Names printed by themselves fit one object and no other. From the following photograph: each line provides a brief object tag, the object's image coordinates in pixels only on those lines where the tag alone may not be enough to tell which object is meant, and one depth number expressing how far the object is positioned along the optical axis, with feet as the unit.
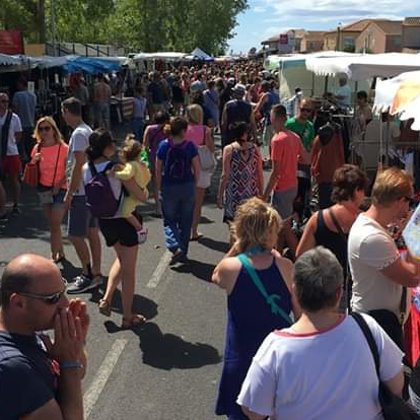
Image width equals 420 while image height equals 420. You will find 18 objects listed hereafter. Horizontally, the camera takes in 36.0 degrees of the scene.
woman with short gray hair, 7.63
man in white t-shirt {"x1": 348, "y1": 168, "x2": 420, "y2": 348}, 11.24
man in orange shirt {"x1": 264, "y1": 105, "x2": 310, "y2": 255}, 21.84
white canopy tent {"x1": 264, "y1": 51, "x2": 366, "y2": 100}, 63.36
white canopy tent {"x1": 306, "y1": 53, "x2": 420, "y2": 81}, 29.09
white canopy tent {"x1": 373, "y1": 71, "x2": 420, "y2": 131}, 18.84
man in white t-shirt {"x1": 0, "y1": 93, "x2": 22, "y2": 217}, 32.22
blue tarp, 68.49
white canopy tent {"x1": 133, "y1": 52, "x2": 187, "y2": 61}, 112.98
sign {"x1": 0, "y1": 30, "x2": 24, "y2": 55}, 64.28
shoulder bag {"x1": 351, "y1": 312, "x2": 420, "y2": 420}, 7.72
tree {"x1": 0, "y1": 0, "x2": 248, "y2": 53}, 122.42
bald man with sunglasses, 6.70
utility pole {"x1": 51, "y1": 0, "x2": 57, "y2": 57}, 121.80
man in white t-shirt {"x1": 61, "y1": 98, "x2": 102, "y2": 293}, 20.36
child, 17.79
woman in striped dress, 21.83
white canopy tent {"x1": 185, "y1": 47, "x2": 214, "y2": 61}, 126.31
